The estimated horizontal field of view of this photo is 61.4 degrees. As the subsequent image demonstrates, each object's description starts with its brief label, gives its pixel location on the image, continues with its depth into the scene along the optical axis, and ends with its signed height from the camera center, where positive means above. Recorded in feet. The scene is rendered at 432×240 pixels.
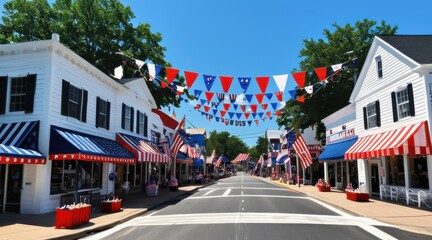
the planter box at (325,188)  91.09 -4.92
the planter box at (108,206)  50.49 -5.11
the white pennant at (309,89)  74.74 +16.24
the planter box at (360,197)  64.03 -5.04
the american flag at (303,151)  96.99 +4.65
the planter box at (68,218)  37.35 -4.94
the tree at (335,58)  116.37 +35.40
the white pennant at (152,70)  65.62 +17.83
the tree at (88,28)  106.11 +42.22
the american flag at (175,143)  95.61 +6.85
